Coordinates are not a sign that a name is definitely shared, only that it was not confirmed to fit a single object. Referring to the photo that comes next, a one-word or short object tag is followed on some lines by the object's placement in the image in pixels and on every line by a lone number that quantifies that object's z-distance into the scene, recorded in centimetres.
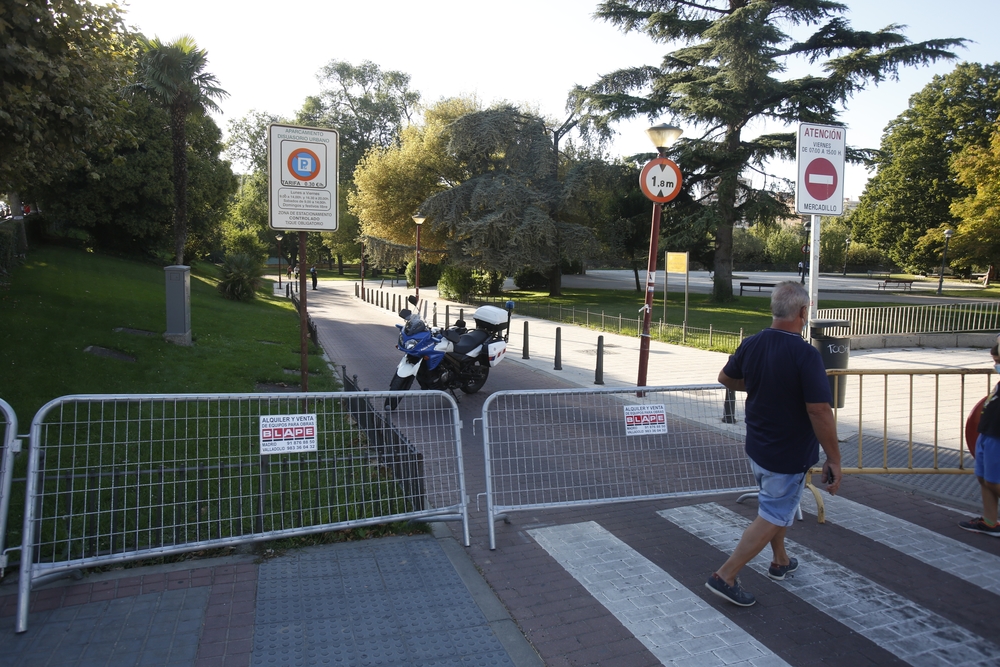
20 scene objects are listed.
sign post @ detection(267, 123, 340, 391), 675
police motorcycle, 943
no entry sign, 702
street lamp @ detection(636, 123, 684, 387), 1012
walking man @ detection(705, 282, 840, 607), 373
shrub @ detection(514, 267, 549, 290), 4678
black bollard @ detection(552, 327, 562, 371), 1404
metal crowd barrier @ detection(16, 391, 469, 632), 404
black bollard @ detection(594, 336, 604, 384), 1229
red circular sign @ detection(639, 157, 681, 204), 994
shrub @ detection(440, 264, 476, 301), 3516
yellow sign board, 1808
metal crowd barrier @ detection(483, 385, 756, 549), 532
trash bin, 714
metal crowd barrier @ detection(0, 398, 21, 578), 364
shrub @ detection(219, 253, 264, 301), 2591
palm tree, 2228
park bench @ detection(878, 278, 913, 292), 4450
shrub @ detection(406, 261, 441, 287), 4869
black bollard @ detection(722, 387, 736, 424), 612
